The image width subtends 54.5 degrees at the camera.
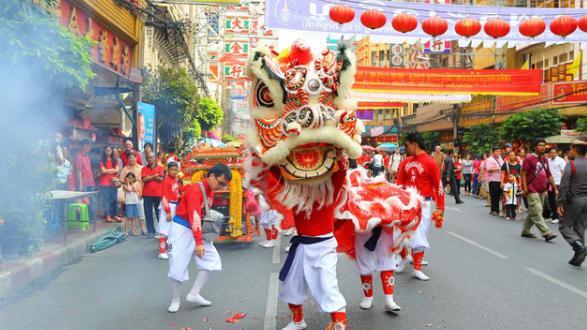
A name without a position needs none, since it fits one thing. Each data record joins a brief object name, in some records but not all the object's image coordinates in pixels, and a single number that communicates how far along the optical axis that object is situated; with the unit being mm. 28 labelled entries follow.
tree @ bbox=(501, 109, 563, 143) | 24766
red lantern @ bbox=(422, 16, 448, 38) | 14203
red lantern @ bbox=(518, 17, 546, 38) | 14164
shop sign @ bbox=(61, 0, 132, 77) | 14410
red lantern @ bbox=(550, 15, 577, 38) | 13805
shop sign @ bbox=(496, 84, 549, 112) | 27500
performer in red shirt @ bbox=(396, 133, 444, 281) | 6888
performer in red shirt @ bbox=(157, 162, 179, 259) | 8156
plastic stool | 10906
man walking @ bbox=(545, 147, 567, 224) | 13407
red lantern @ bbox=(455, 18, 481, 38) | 14328
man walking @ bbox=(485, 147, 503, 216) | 15234
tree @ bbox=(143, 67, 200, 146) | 20672
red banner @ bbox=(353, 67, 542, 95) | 20219
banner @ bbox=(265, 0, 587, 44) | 14500
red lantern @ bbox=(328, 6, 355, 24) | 13734
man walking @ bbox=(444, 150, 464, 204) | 18255
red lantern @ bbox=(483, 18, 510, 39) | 14234
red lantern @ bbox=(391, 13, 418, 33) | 14062
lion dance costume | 4348
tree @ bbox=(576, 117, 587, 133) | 20862
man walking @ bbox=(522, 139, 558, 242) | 10552
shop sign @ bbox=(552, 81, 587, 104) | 24911
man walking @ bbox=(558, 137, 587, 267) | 7938
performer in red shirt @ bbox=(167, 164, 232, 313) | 5754
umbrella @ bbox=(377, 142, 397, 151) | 45797
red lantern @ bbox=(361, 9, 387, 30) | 13758
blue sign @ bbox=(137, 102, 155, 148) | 15977
